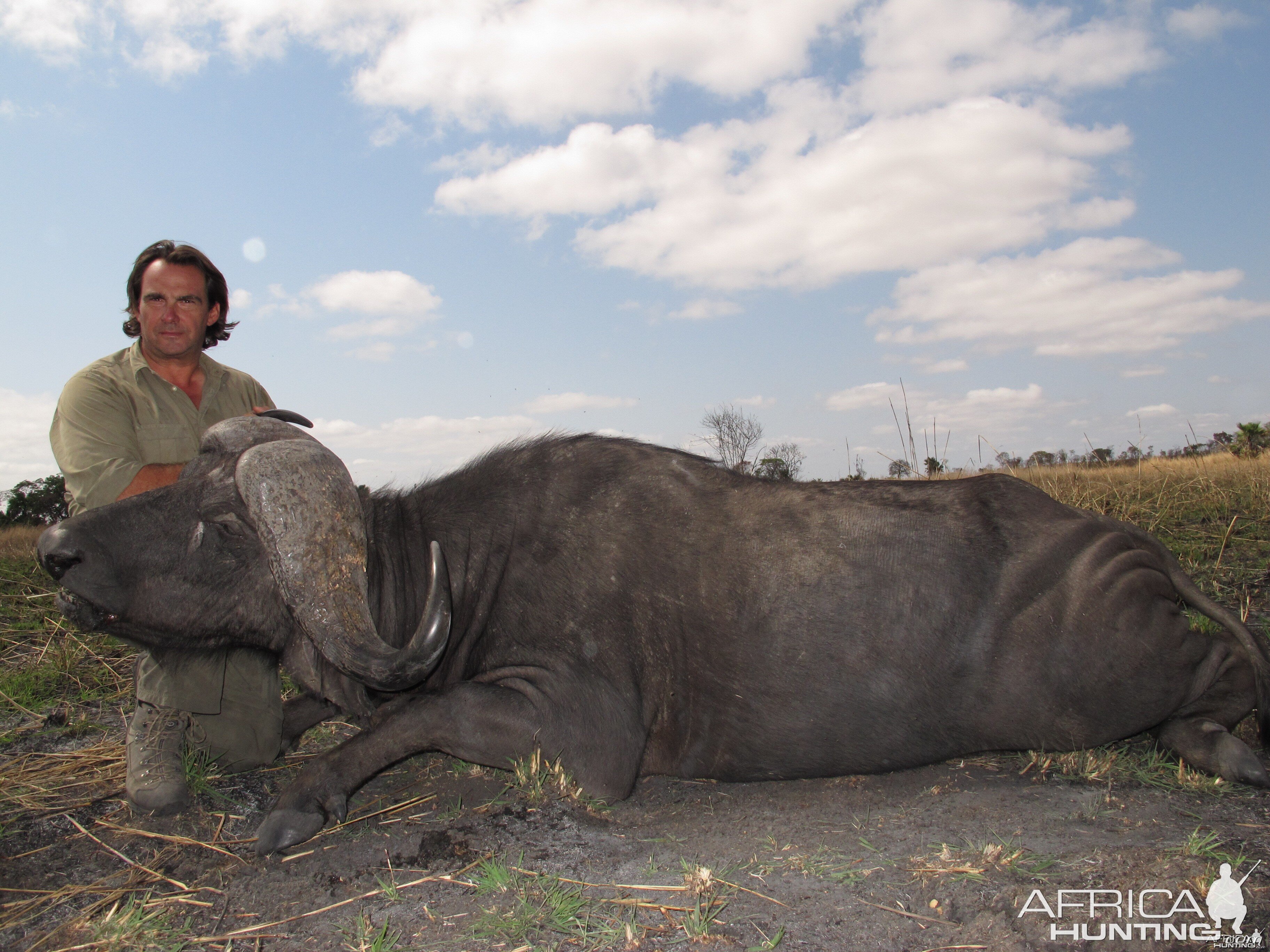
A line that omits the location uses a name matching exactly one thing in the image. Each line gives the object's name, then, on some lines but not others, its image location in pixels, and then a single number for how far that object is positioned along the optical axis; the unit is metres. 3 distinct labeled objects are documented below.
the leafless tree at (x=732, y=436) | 19.91
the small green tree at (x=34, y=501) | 19.12
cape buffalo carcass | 3.58
